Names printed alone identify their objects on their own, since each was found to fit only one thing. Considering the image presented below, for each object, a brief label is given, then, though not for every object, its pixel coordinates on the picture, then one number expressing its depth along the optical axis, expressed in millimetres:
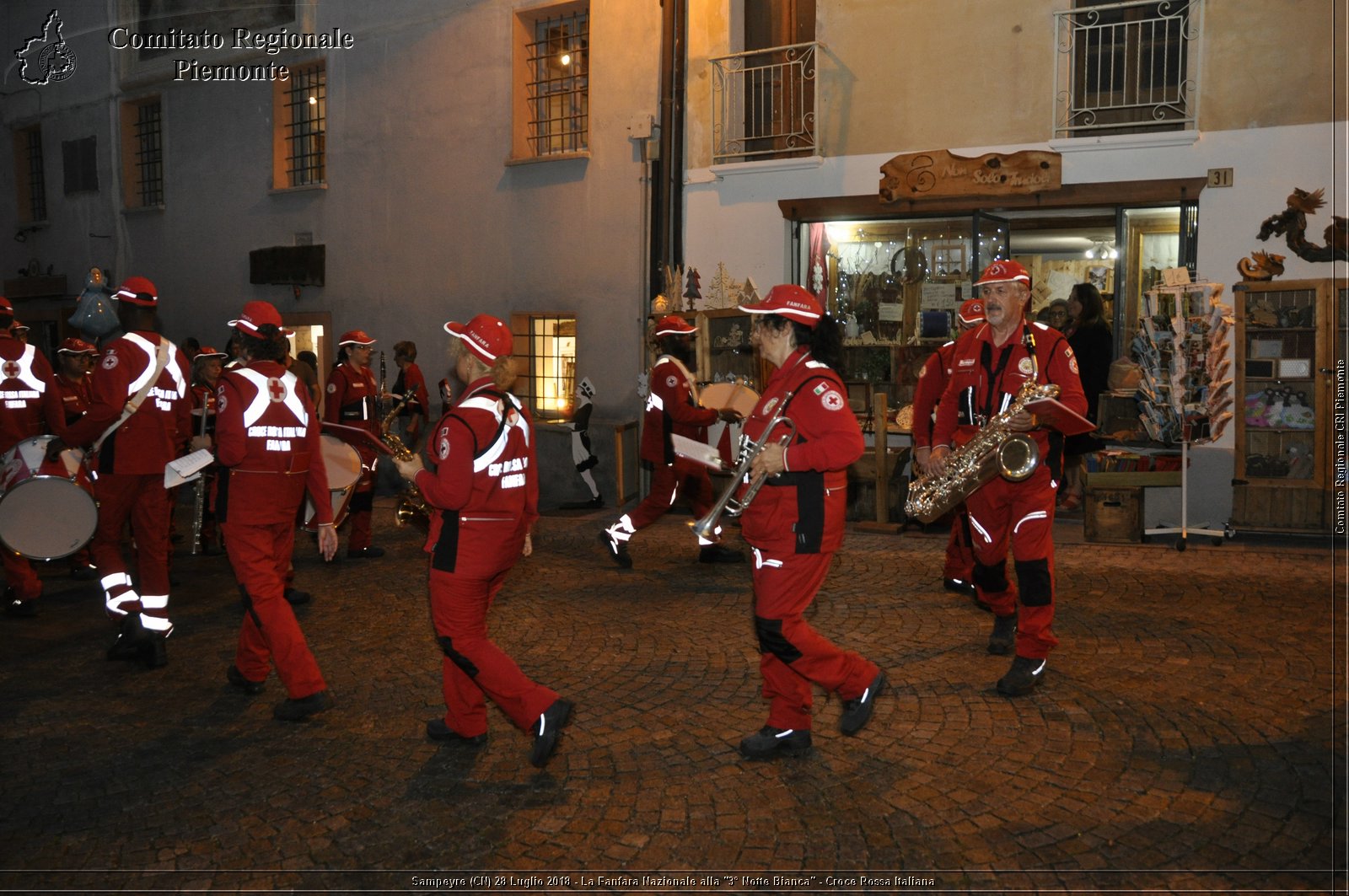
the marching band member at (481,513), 4637
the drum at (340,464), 8555
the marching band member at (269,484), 5562
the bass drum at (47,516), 6797
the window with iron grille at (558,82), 14750
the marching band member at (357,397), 9727
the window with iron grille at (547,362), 15148
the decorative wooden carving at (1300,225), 10492
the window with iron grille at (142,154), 20547
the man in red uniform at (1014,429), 5715
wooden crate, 9930
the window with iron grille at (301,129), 17812
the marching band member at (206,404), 9961
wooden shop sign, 11461
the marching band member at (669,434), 8914
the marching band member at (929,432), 6840
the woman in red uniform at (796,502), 4629
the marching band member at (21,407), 8094
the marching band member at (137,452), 6551
